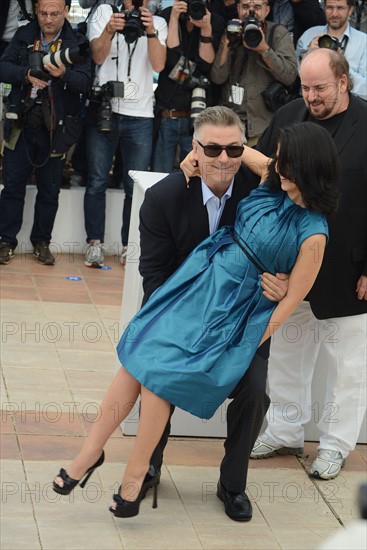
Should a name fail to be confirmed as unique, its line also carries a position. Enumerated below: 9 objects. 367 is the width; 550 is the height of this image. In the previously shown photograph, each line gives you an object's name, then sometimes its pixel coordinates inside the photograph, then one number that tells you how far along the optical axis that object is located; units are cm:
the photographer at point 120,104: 1272
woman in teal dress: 618
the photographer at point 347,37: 1284
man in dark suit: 653
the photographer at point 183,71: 1289
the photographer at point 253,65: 1266
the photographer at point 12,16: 1304
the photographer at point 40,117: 1239
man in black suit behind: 728
